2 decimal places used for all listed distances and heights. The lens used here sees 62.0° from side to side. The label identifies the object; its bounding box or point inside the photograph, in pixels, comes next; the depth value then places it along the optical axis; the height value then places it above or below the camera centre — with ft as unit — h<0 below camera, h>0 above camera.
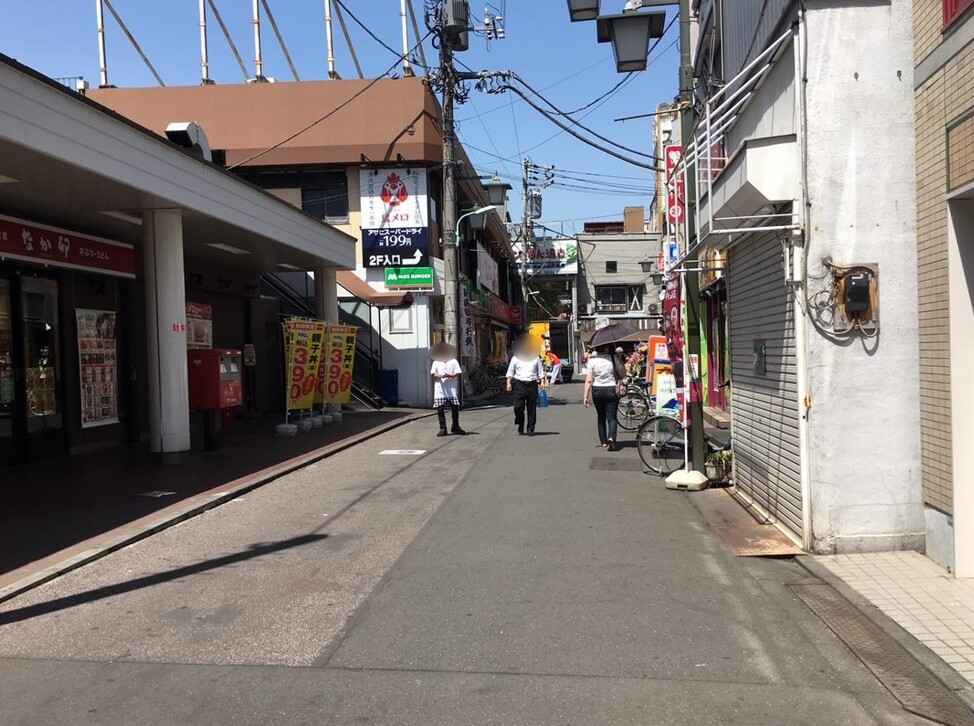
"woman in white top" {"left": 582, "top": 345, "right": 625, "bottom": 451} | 42.93 -2.44
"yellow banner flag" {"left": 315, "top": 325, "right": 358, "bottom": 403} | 56.34 -0.81
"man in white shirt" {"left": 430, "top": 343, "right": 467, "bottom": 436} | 49.55 -1.80
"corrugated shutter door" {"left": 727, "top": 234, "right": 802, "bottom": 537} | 23.22 -1.30
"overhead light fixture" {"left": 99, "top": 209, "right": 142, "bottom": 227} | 38.42 +7.02
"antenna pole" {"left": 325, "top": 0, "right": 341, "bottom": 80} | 81.51 +31.22
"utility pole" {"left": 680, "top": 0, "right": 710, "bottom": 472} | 31.53 +1.59
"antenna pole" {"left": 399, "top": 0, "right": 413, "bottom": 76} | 76.18 +30.03
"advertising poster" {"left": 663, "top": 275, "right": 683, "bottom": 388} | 33.19 +0.59
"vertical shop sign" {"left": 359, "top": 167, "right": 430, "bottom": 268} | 75.46 +12.88
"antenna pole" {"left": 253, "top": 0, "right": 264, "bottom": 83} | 81.39 +29.95
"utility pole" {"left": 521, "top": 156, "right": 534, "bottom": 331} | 156.56 +22.23
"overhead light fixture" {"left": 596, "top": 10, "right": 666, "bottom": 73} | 32.17 +12.67
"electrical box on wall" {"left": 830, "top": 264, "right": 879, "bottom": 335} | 20.63 +1.07
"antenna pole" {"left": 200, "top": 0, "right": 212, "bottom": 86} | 81.60 +30.51
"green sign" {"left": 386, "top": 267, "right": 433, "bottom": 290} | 74.84 +7.01
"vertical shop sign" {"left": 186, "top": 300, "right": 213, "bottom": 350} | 54.29 +2.23
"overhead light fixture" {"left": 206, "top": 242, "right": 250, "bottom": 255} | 49.53 +6.88
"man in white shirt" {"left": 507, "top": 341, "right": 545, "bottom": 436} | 49.52 -1.81
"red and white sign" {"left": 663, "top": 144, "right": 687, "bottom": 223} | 34.01 +6.49
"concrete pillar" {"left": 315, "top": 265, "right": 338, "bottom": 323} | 62.69 +4.77
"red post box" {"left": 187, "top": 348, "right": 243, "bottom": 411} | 41.27 -1.12
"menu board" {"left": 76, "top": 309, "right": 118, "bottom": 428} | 43.01 -0.33
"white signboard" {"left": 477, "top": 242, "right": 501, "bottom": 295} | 114.62 +12.29
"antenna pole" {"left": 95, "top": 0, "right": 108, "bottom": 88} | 78.84 +29.97
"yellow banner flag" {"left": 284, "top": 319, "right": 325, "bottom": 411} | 51.21 -0.24
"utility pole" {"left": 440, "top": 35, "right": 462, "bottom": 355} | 70.90 +12.04
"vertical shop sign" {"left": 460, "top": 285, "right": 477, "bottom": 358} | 83.15 +2.45
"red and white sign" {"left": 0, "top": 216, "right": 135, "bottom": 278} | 35.17 +5.45
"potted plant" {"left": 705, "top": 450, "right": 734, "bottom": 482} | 32.76 -4.97
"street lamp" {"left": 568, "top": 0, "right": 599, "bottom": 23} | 33.30 +13.95
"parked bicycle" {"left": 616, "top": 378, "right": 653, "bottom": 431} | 55.77 -4.41
